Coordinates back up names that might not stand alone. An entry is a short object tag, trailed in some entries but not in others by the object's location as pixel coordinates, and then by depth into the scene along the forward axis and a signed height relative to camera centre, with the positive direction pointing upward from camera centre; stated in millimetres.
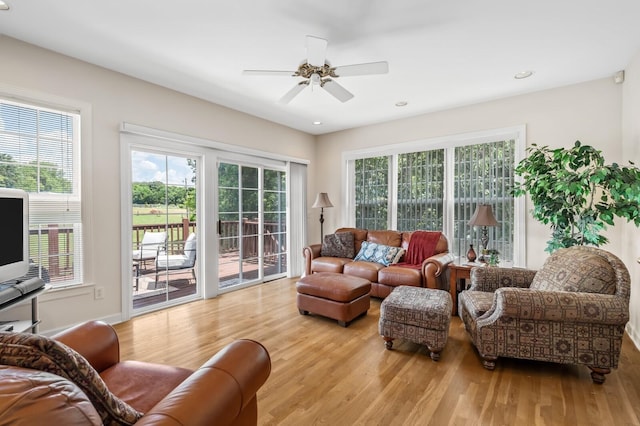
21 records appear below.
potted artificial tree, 2529 +178
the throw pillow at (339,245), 4594 -539
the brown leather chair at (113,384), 589 -578
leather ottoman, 3055 -911
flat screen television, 2139 -165
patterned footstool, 2359 -890
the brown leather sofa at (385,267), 3550 -736
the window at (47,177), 2553 +321
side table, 3339 -735
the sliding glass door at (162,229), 3432 -214
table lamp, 3371 -91
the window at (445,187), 3914 +373
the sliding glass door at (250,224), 4281 -193
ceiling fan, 2303 +1225
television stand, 2129 -836
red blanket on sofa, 4031 -501
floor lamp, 5098 +172
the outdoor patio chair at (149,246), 3473 -416
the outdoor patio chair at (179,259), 3676 -610
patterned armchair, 1987 -751
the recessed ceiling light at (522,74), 3141 +1474
